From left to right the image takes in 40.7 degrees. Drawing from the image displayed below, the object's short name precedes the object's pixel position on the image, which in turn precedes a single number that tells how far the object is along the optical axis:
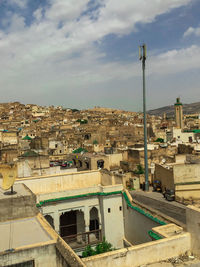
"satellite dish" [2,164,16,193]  9.79
